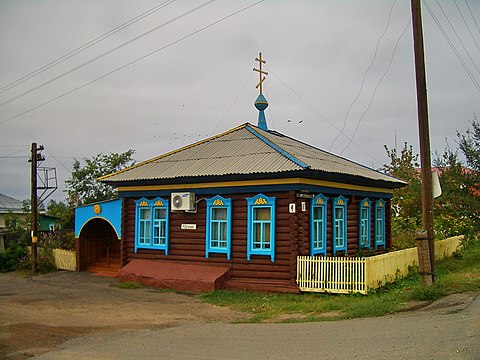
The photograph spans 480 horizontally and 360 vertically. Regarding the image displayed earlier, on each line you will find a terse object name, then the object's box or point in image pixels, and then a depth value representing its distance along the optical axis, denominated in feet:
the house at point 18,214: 104.28
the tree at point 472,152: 60.29
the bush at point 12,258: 81.25
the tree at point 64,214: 109.50
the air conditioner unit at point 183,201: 56.95
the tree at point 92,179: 126.31
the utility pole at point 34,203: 76.48
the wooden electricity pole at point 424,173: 42.93
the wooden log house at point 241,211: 51.93
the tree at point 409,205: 91.04
